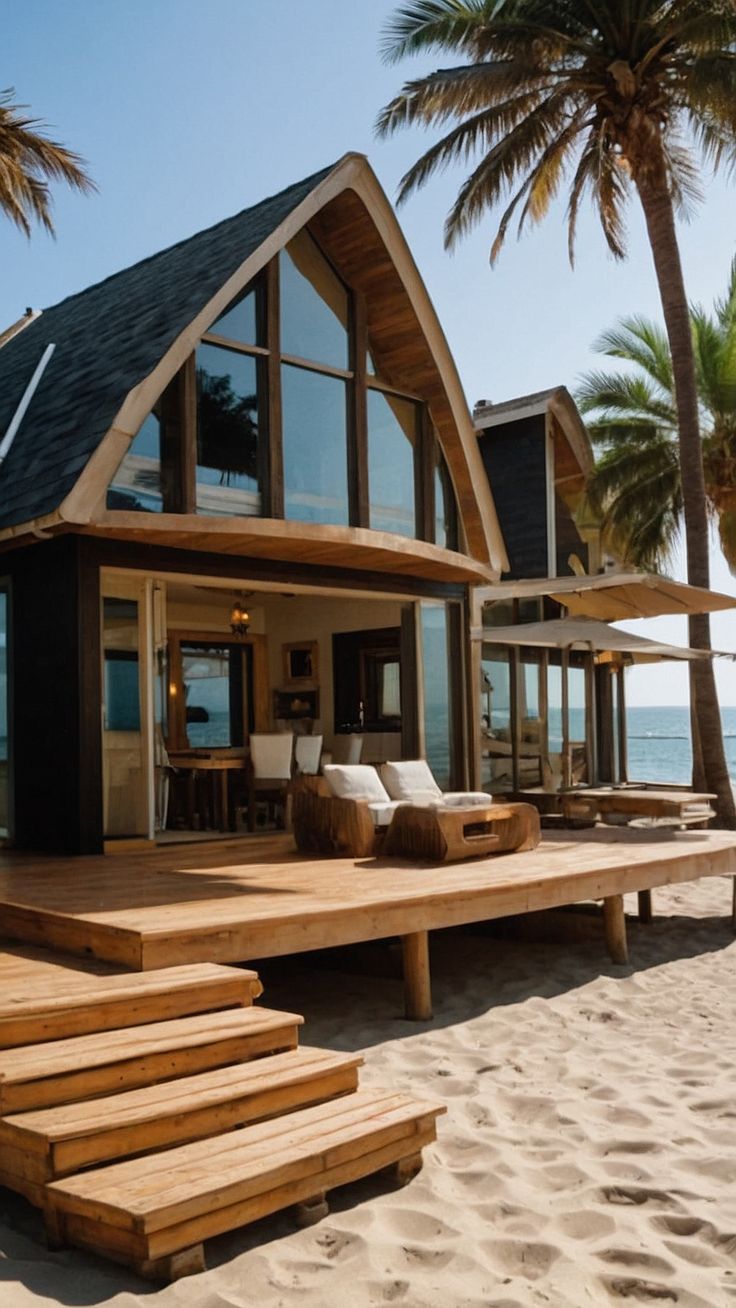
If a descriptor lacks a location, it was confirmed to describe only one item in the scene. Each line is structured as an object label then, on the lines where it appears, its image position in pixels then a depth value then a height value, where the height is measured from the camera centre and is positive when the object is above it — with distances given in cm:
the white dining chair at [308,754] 1109 -30
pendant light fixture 1401 +132
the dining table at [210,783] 1016 -53
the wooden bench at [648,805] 1145 -92
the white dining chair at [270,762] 1027 -35
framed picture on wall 1448 +77
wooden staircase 330 -131
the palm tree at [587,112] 1377 +765
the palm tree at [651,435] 2019 +512
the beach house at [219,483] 852 +203
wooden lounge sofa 803 -74
